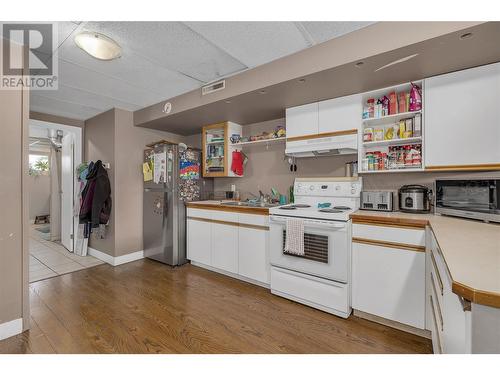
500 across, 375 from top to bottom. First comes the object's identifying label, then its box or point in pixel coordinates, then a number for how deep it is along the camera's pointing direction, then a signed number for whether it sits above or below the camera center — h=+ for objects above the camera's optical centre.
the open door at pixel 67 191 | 4.00 -0.07
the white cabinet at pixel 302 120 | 2.58 +0.75
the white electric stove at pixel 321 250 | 2.05 -0.58
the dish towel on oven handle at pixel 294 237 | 2.23 -0.47
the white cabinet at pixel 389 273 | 1.76 -0.68
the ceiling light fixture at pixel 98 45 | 1.76 +1.09
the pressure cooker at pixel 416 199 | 2.11 -0.11
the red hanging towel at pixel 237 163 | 3.44 +0.35
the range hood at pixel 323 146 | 2.35 +0.44
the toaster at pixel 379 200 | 2.24 -0.12
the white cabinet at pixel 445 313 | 0.79 -0.53
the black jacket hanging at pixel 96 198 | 3.30 -0.15
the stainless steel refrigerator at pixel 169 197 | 3.29 -0.14
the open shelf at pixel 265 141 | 2.99 +0.61
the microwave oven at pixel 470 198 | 1.65 -0.08
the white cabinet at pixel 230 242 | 2.64 -0.67
